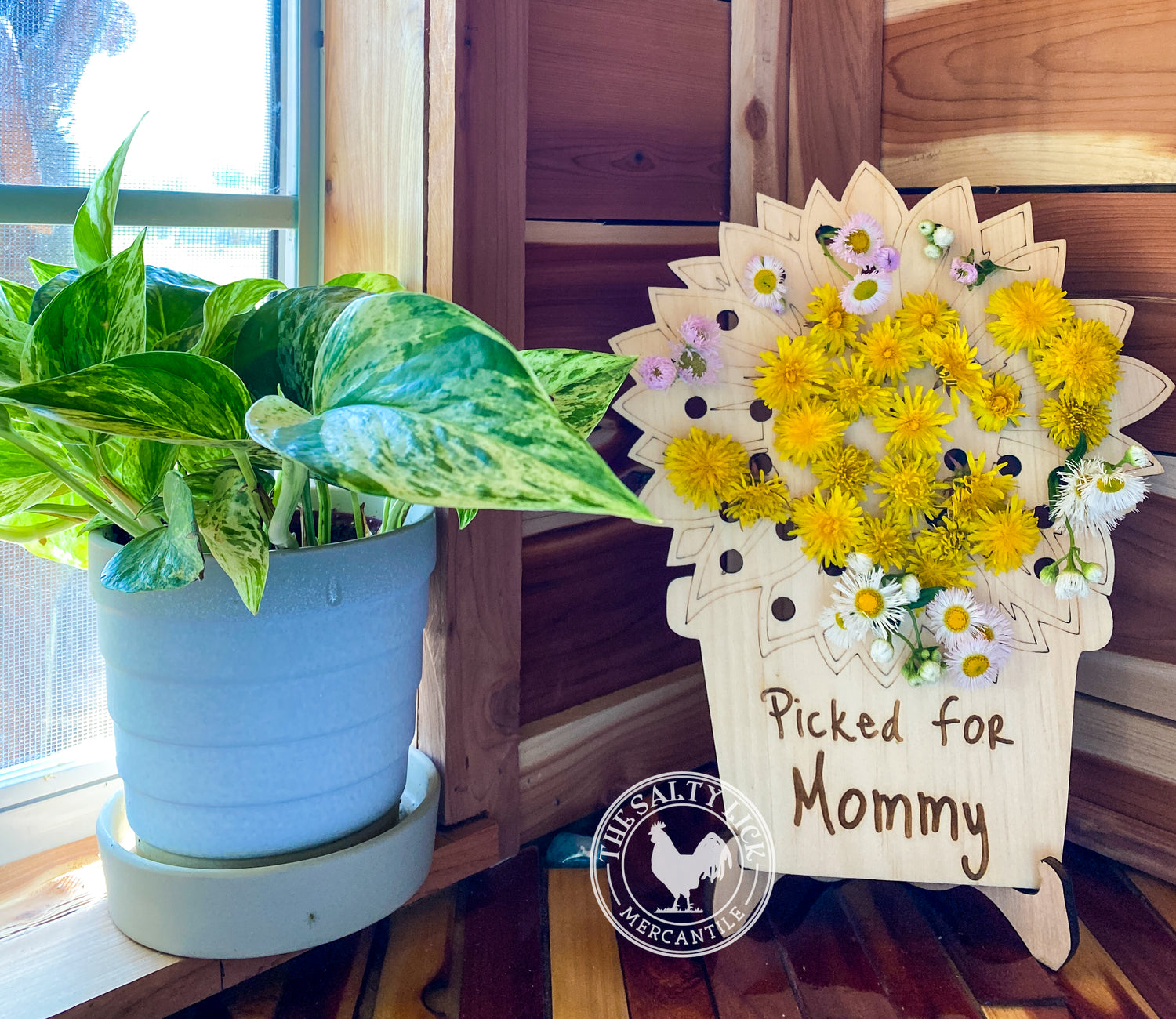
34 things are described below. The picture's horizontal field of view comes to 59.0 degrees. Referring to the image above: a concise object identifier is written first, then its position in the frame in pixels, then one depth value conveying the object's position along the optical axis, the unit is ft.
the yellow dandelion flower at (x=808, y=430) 2.98
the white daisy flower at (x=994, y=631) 2.95
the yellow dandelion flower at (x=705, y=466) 3.02
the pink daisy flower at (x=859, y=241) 3.01
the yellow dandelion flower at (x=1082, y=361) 2.95
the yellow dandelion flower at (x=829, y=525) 2.98
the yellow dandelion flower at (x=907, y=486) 2.96
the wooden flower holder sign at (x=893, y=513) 2.98
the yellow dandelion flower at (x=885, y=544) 2.98
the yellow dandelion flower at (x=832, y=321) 3.02
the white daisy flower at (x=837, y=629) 2.98
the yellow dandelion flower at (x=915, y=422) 2.97
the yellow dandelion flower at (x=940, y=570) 2.99
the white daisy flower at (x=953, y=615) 2.94
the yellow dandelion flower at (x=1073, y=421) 2.97
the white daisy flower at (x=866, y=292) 3.00
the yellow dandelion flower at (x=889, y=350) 2.97
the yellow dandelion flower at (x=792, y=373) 3.00
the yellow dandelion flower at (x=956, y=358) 2.98
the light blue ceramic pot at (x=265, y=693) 2.45
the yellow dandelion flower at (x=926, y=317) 3.00
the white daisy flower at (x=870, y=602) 2.92
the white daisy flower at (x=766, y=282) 3.03
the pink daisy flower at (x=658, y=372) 3.01
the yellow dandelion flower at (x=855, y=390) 2.99
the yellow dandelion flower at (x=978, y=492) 2.99
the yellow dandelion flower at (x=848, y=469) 3.00
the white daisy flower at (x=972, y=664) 2.93
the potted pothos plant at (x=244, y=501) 1.71
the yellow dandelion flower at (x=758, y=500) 3.03
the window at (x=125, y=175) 2.86
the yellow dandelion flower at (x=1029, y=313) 2.96
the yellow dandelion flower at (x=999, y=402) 2.98
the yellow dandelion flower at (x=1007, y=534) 2.97
